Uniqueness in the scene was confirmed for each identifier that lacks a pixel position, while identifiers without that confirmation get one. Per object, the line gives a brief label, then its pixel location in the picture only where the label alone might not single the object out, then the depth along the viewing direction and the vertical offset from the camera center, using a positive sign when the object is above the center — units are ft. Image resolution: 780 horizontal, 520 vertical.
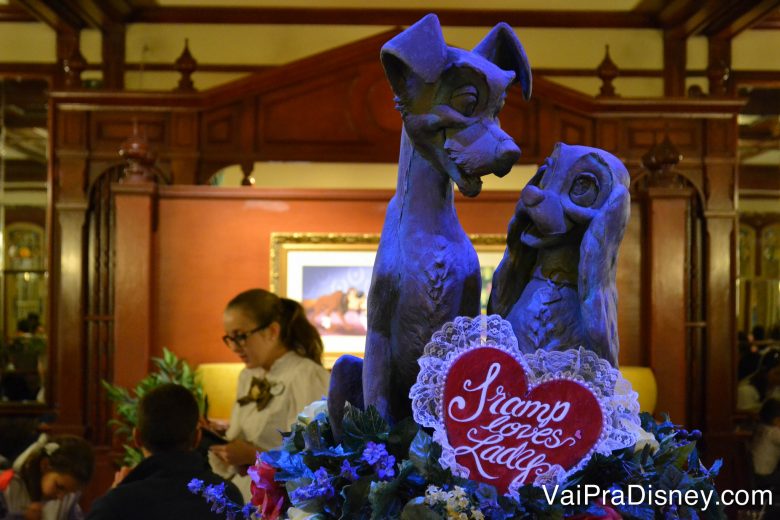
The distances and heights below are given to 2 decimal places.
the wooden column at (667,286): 17.92 -0.32
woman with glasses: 10.18 -0.98
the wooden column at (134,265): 17.56 -0.01
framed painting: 17.89 -0.16
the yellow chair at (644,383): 17.04 -1.86
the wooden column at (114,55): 22.66 +4.39
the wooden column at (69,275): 19.07 -0.19
